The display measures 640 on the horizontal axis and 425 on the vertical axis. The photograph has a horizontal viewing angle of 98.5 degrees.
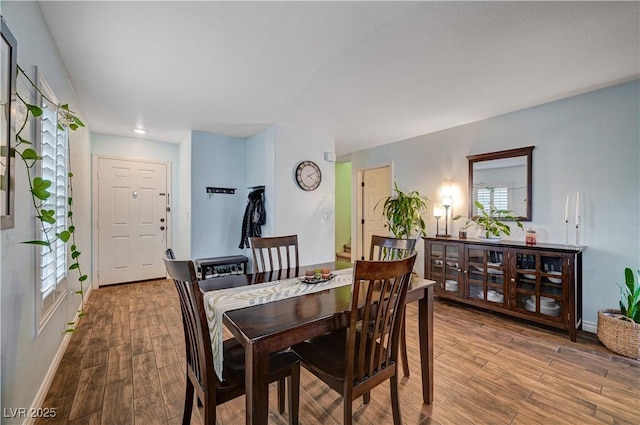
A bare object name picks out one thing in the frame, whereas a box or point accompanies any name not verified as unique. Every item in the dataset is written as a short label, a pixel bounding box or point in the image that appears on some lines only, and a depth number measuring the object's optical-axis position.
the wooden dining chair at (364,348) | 1.23
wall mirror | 3.16
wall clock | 3.92
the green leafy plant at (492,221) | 3.22
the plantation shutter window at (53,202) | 1.72
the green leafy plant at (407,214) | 4.09
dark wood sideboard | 2.57
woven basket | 2.22
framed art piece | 1.14
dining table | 1.08
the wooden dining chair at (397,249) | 2.02
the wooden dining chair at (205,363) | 1.18
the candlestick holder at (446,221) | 3.81
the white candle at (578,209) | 2.78
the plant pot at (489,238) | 3.16
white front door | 4.20
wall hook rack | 4.10
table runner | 1.30
